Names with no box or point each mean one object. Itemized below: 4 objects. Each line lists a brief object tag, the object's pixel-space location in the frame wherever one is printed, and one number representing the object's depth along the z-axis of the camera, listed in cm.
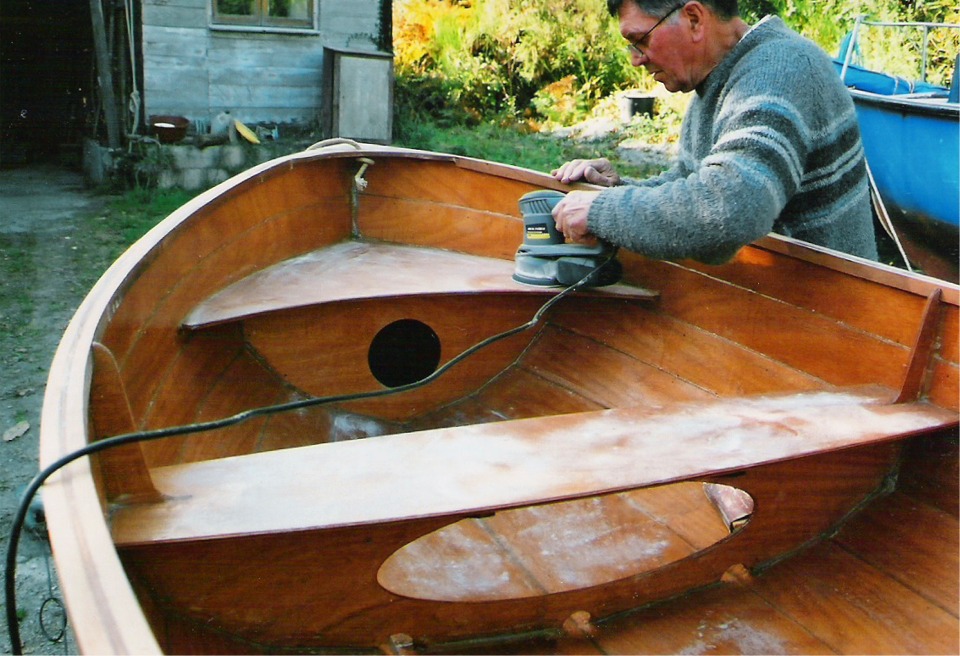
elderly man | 189
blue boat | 573
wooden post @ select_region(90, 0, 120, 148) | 843
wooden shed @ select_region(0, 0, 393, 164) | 852
